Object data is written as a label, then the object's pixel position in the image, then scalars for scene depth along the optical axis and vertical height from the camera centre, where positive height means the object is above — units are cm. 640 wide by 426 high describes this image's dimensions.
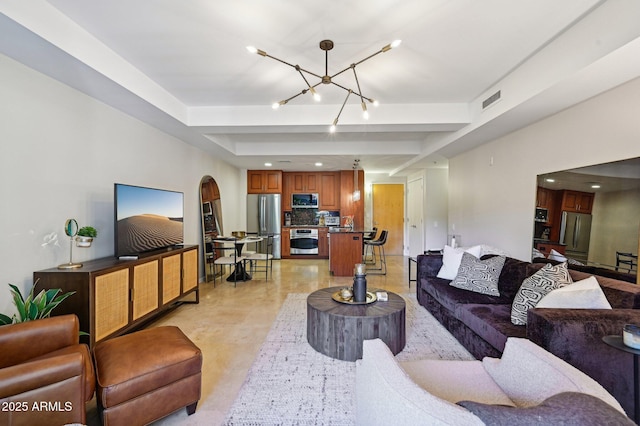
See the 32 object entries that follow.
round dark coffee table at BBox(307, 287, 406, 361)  241 -103
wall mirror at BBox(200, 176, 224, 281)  527 -22
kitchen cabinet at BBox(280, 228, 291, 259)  779 -99
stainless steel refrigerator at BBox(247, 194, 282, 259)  776 -28
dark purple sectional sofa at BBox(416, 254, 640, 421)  170 -87
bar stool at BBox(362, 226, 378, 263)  652 -73
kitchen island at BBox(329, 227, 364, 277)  580 -92
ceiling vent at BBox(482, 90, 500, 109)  312 +123
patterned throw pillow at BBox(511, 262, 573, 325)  223 -63
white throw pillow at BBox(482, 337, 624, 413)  104 -70
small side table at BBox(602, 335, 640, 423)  140 -76
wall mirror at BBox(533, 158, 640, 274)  223 -3
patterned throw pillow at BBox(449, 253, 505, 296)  306 -74
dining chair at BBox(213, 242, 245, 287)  494 -95
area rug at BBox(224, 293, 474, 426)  181 -132
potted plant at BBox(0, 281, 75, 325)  193 -70
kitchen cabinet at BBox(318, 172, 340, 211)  804 +43
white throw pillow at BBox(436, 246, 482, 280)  356 -65
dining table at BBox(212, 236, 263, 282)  512 -88
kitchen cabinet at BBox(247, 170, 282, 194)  782 +68
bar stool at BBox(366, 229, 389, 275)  604 -76
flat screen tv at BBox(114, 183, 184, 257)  288 -16
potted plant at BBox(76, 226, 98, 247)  251 -28
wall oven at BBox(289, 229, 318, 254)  778 -93
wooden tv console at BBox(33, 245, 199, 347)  224 -78
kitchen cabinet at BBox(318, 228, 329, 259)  783 -99
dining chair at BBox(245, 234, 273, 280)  541 -132
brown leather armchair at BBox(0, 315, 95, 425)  126 -84
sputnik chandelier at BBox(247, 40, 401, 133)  210 +118
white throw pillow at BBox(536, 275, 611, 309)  191 -60
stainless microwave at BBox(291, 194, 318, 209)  802 +17
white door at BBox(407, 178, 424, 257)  765 -25
